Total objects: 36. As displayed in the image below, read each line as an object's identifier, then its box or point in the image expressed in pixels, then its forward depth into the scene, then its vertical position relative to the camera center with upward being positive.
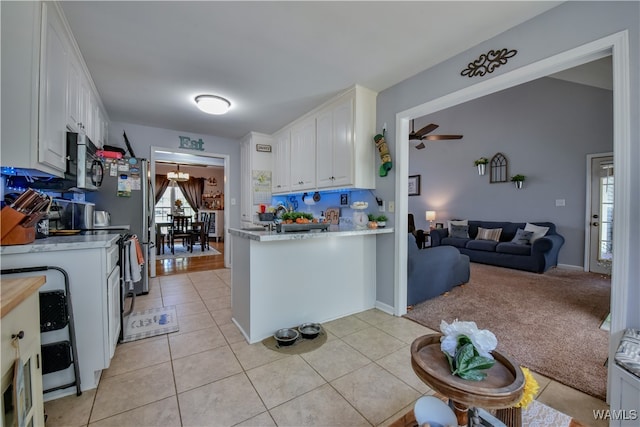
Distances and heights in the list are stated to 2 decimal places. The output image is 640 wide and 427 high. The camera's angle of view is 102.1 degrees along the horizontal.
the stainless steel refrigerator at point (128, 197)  3.31 +0.21
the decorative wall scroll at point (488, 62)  1.95 +1.20
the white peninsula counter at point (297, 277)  2.23 -0.62
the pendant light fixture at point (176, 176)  7.49 +1.08
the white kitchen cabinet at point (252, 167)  4.70 +0.86
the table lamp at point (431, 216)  6.83 -0.07
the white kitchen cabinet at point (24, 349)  0.87 -0.51
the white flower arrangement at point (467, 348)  0.86 -0.48
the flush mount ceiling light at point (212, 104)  3.02 +1.30
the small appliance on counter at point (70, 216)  2.23 -0.03
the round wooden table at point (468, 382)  0.78 -0.55
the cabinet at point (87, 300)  1.51 -0.54
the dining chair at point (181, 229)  6.47 -0.43
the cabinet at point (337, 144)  2.93 +0.88
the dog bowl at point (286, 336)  2.13 -1.05
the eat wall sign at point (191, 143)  4.48 +1.23
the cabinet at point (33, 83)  1.46 +0.79
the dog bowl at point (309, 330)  2.26 -1.04
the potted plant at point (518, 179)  5.27 +0.71
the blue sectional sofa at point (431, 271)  2.98 -0.72
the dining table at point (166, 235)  6.06 -0.49
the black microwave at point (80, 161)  2.07 +0.44
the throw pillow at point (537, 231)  4.78 -0.32
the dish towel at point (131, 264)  2.24 -0.45
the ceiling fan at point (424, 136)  4.21 +1.36
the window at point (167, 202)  8.85 +0.37
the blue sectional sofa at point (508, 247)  4.48 -0.65
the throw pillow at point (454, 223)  6.11 -0.22
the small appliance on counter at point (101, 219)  2.94 -0.07
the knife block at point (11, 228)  1.38 -0.09
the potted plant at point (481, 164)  5.91 +1.14
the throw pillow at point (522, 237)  4.86 -0.45
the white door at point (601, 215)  4.37 -0.02
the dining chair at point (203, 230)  6.60 -0.45
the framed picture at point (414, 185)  7.55 +0.84
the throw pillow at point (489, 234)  5.40 -0.43
